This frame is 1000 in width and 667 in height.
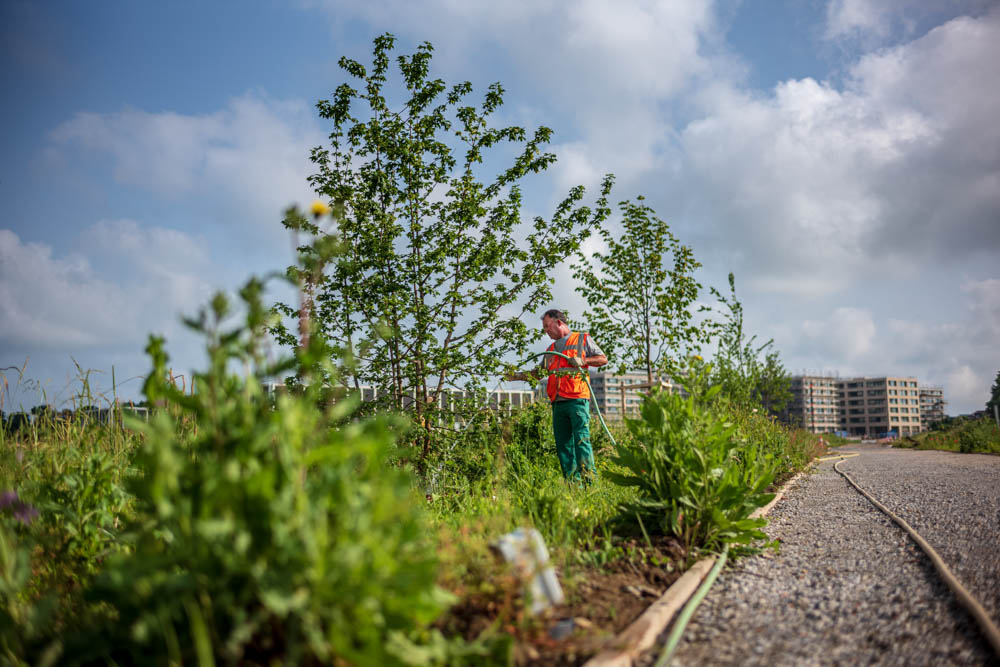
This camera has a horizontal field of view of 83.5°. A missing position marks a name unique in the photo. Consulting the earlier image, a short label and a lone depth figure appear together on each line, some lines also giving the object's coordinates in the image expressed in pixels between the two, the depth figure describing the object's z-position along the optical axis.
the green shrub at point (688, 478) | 3.17
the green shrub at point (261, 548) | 1.35
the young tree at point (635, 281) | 10.77
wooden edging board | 1.90
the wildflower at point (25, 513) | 2.31
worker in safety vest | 5.66
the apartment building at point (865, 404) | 122.19
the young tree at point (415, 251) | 4.73
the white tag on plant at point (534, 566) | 2.02
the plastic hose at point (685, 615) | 2.00
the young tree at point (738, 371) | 7.95
